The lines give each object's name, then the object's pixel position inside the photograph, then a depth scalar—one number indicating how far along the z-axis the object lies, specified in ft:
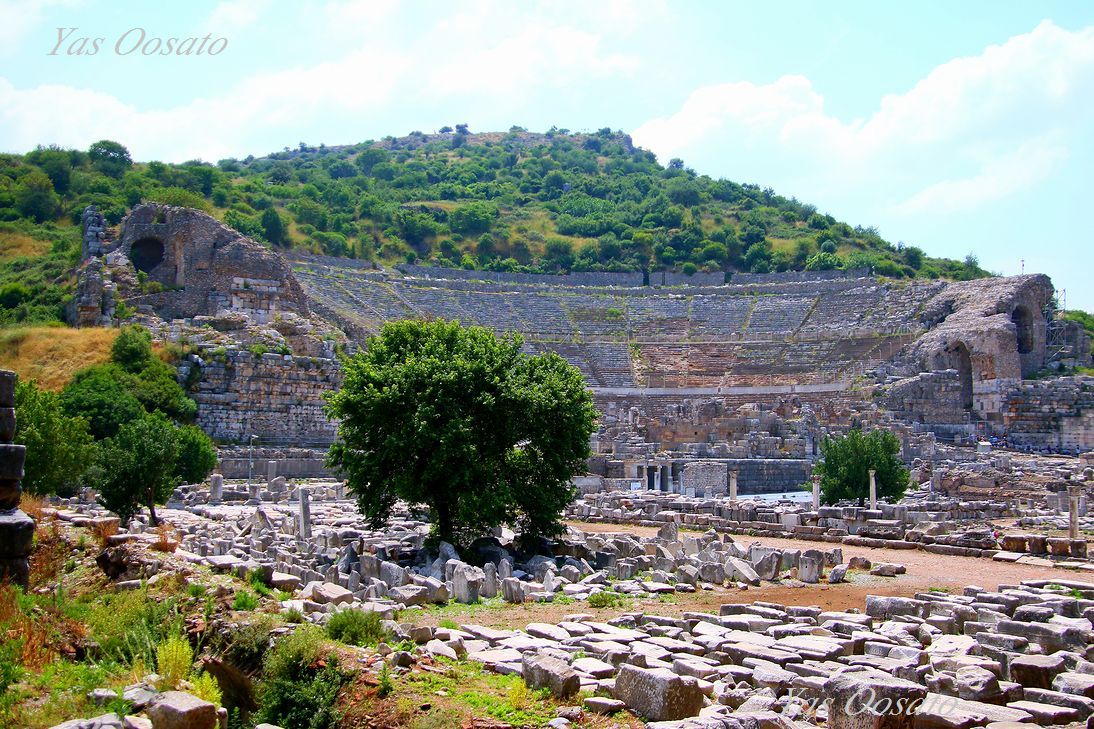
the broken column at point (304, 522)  63.26
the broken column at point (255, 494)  90.79
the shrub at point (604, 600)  44.01
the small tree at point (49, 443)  70.79
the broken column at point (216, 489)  89.30
